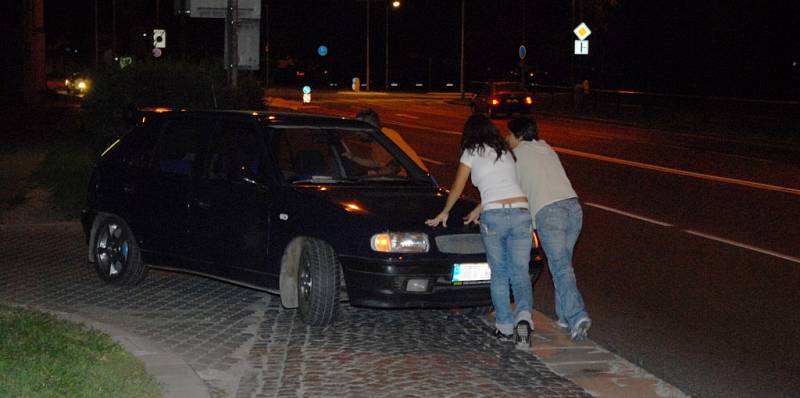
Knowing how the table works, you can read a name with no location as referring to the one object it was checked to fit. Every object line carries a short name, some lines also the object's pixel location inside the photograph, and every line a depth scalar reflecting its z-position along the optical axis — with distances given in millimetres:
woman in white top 7777
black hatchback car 7953
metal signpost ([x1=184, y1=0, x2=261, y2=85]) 16344
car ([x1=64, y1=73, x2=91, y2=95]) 64531
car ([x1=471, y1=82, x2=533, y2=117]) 42531
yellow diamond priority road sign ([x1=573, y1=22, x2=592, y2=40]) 45750
